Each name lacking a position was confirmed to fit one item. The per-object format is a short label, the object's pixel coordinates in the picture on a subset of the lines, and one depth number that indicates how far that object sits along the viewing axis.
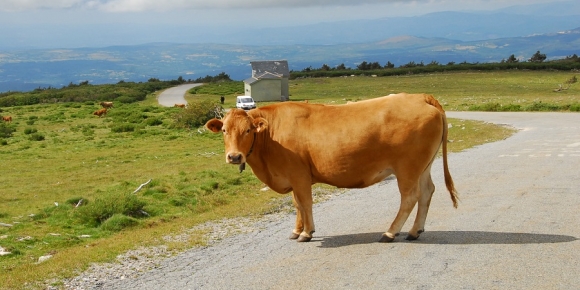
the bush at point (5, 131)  43.06
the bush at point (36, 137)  40.78
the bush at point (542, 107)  45.59
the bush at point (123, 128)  44.12
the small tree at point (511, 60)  101.72
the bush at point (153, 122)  47.77
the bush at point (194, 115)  44.53
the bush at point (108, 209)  15.54
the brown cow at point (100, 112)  57.78
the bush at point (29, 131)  44.09
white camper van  60.86
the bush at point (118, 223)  14.51
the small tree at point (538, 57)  104.31
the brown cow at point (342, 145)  10.29
